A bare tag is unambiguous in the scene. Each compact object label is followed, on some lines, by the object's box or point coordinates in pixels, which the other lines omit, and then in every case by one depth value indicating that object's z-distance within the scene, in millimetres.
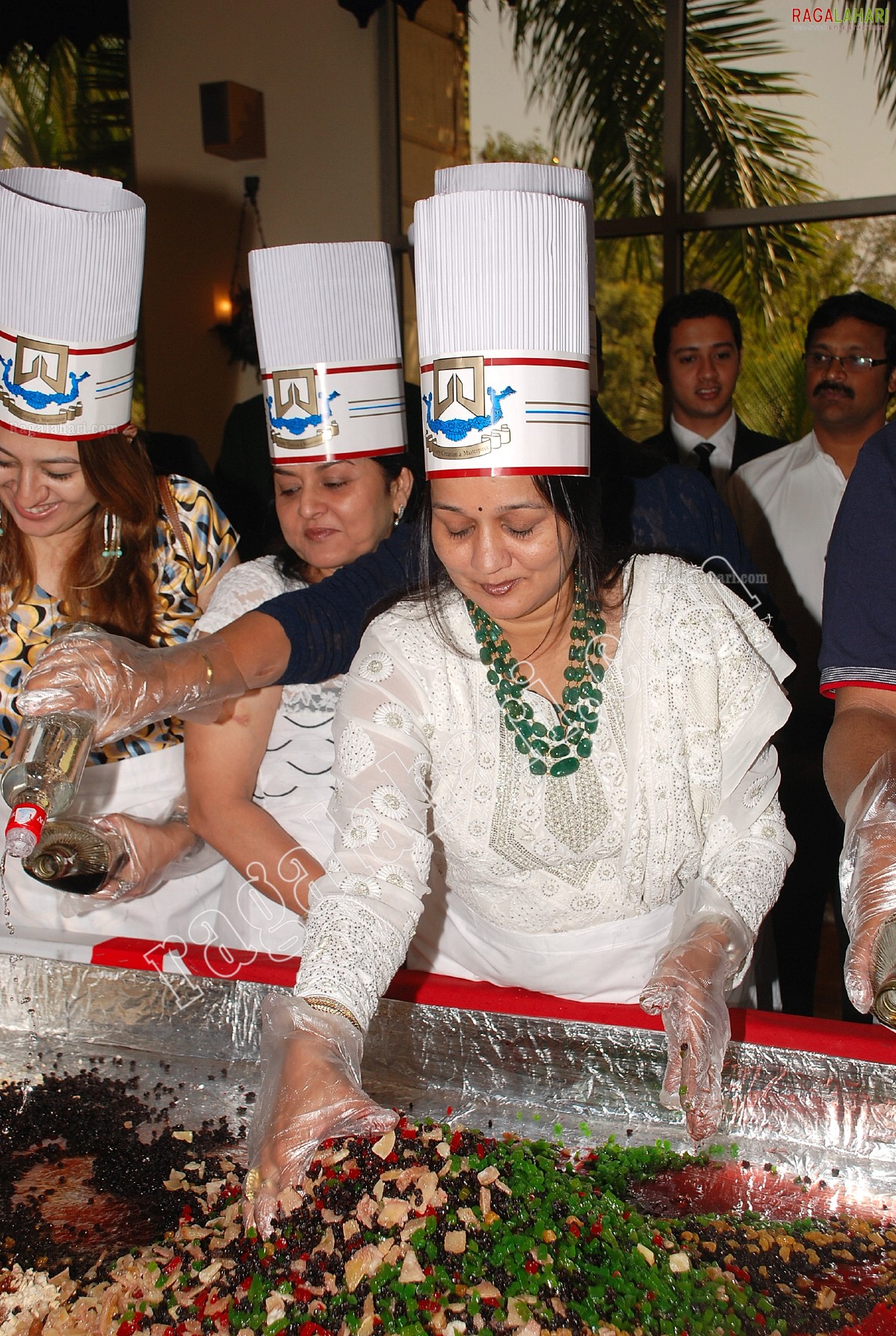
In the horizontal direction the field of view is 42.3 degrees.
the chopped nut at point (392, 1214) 1138
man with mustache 2619
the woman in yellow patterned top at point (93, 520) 1752
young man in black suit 3090
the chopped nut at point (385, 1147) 1191
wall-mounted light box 4641
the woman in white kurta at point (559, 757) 1325
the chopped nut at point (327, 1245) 1119
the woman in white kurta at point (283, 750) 1770
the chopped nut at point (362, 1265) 1085
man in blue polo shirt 1304
